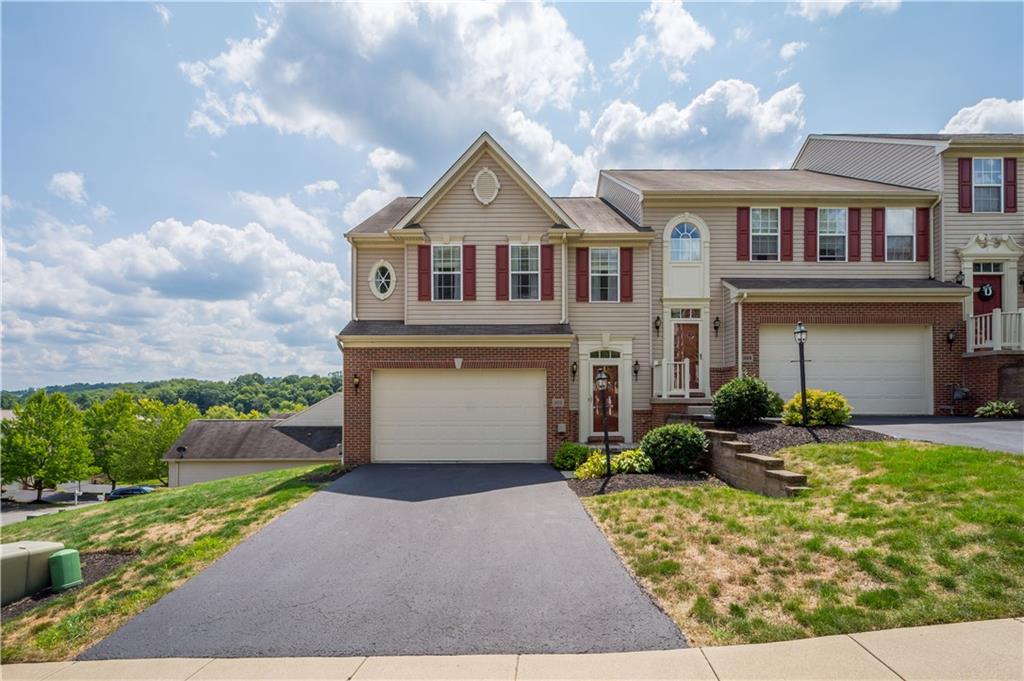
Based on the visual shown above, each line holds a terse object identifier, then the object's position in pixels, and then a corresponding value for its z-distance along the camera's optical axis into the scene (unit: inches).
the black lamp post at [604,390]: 415.1
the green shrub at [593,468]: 419.0
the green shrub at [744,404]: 442.6
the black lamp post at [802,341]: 421.7
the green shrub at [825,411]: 422.3
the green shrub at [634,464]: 415.1
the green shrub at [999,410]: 486.9
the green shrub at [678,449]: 412.2
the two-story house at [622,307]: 515.2
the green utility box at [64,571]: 292.7
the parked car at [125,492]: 1594.5
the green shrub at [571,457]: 473.4
